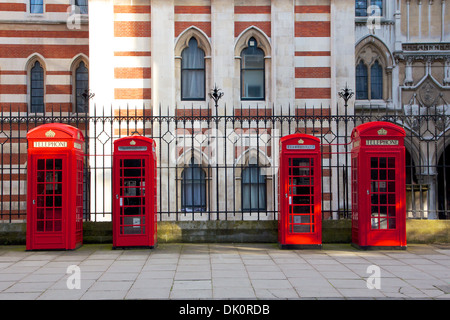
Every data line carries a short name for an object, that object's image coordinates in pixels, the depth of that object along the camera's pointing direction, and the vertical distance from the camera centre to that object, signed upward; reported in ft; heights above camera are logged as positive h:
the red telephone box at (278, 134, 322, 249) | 33.32 -0.68
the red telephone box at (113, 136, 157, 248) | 33.32 -0.54
